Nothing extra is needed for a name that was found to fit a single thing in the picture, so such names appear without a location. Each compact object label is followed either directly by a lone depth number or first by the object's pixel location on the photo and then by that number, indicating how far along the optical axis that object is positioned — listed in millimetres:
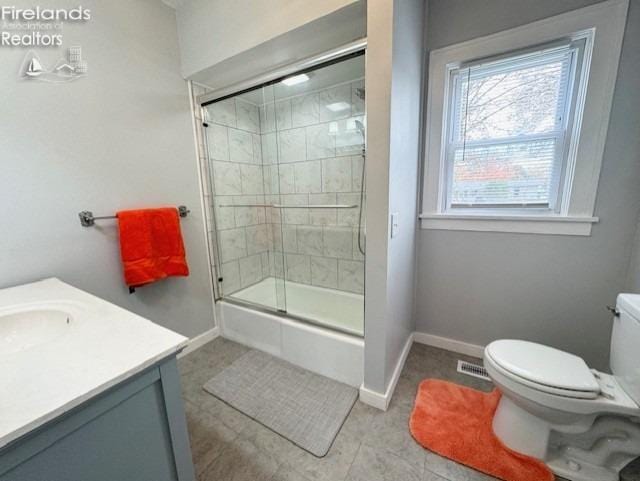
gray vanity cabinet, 509
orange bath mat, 1108
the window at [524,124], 1328
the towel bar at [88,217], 1429
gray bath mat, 1308
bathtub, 1592
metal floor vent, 1659
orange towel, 1549
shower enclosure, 2100
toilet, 993
